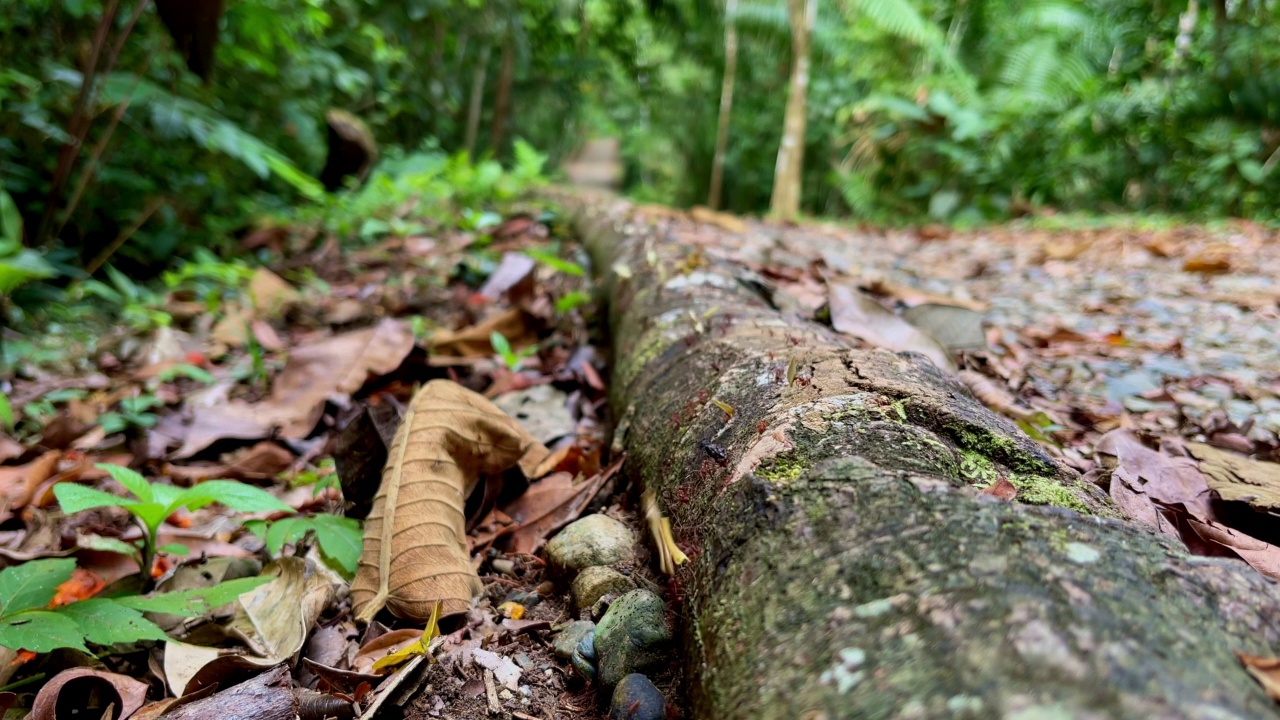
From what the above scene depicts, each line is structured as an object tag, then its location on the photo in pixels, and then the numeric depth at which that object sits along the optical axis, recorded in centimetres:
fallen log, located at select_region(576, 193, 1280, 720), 20
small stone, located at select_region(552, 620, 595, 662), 33
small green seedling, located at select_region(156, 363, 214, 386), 70
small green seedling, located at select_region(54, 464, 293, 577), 37
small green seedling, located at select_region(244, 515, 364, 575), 38
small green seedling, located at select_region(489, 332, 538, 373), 60
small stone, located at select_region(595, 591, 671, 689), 30
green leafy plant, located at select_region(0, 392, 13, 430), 56
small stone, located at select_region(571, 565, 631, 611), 34
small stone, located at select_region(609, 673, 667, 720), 28
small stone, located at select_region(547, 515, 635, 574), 36
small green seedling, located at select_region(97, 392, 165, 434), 60
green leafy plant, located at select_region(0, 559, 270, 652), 31
